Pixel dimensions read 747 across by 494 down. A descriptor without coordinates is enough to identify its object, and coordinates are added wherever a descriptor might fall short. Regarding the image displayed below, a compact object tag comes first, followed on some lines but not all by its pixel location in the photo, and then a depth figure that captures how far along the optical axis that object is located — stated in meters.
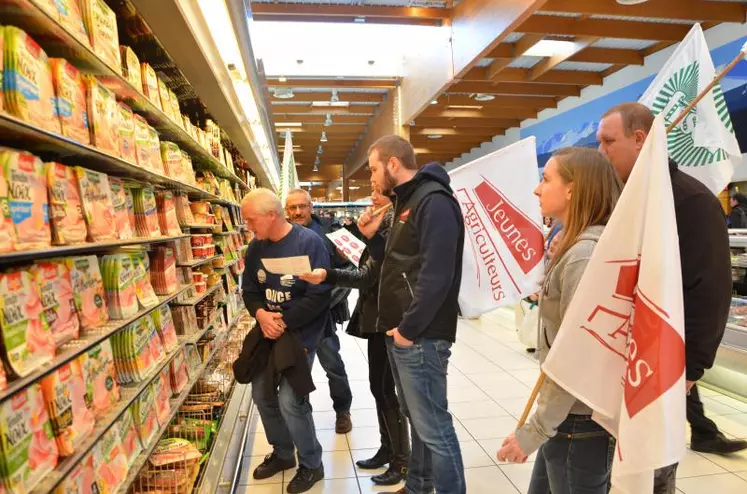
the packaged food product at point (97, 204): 1.49
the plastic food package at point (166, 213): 2.38
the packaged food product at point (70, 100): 1.35
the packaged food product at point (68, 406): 1.23
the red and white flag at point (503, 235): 2.76
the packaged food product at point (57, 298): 1.25
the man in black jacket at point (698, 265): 1.72
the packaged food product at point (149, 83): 2.14
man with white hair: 2.80
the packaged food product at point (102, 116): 1.53
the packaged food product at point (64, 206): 1.31
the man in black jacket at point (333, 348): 3.69
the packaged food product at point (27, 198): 1.10
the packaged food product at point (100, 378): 1.46
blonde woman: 1.43
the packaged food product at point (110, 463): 1.47
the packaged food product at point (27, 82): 1.11
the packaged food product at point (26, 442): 1.02
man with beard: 2.06
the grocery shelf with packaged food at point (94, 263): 1.12
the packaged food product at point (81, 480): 1.29
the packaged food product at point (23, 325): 1.05
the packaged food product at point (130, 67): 1.92
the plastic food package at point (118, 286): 1.71
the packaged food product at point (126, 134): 1.77
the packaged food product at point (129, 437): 1.69
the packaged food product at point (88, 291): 1.45
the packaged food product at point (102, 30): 1.54
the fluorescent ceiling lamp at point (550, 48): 7.02
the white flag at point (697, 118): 3.03
